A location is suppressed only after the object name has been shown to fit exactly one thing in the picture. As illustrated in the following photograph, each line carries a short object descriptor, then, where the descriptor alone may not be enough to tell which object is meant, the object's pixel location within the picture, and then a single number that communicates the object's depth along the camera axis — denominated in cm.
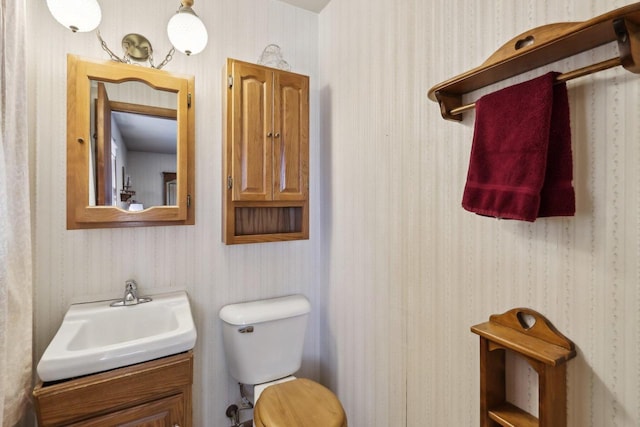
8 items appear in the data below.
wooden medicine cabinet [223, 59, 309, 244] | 148
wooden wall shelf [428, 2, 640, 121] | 60
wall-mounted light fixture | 116
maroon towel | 73
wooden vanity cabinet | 97
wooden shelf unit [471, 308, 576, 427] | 72
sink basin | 98
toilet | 131
